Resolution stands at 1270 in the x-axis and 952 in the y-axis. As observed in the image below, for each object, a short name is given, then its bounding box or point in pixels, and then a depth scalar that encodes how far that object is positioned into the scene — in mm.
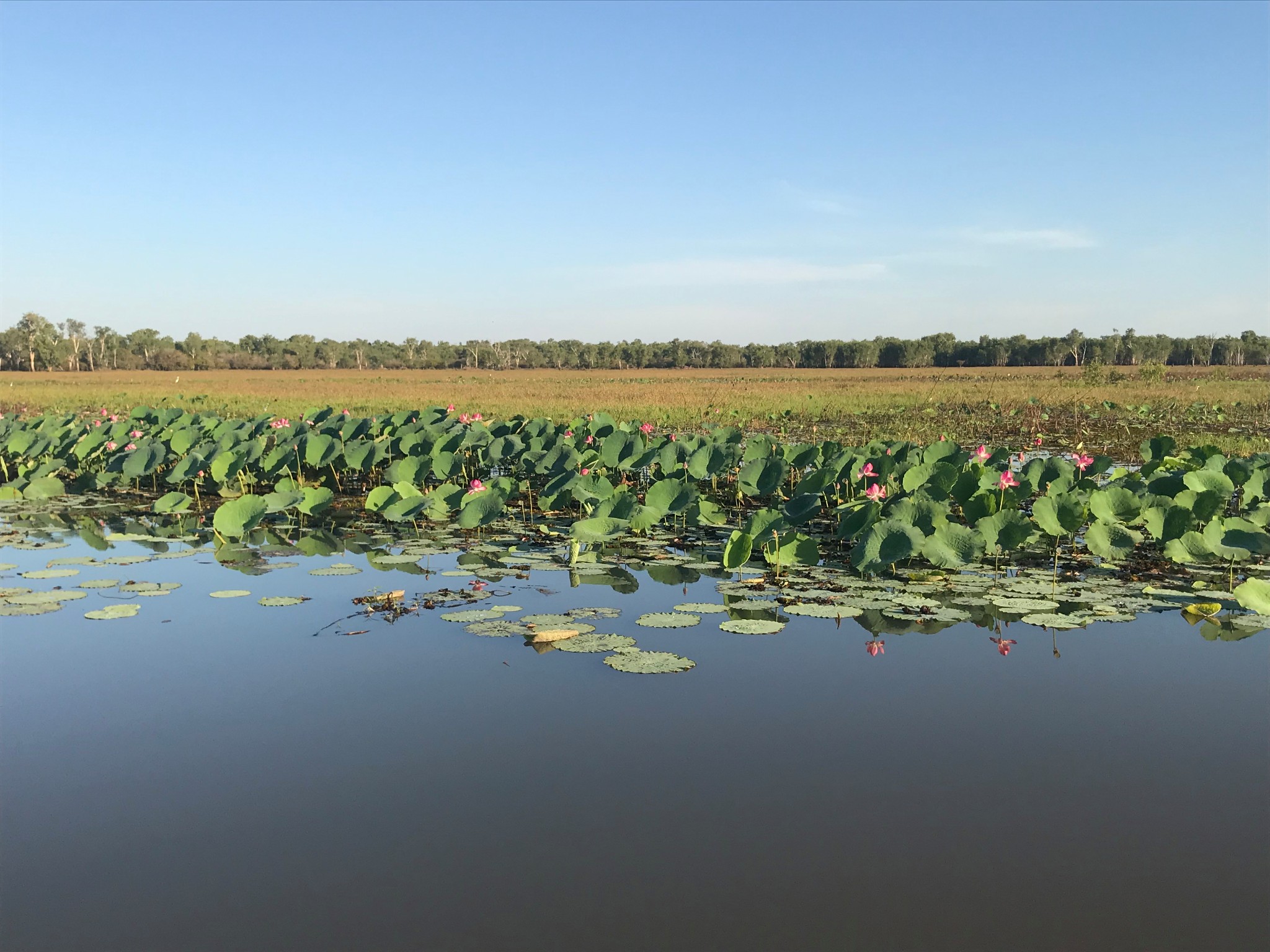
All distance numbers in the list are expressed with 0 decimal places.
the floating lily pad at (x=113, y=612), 5402
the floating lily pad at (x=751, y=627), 5070
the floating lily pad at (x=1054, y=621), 5168
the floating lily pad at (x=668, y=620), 5227
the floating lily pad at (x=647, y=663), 4457
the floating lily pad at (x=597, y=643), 4793
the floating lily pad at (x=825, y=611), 5398
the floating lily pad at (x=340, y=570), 6723
